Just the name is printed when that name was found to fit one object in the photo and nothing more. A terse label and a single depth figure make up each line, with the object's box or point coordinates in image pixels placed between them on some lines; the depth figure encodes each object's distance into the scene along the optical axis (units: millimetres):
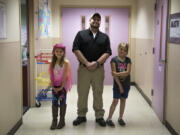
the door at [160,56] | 3553
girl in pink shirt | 3299
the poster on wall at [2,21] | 2703
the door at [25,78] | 4176
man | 3387
